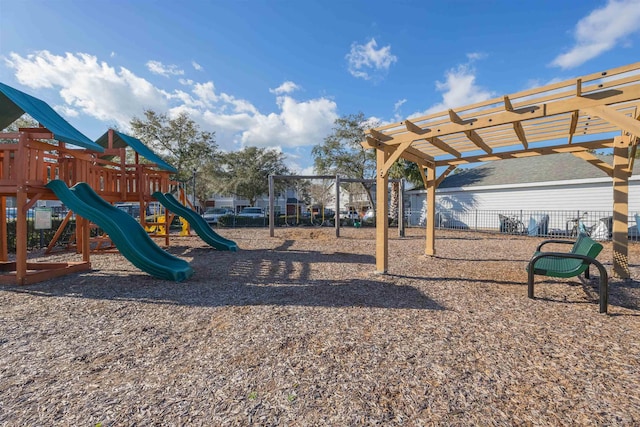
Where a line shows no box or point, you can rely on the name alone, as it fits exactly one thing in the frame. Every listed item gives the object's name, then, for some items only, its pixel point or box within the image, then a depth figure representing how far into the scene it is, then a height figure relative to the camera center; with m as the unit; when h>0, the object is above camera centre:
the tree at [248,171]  28.23 +3.85
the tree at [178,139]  21.09 +5.09
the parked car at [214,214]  20.81 -0.20
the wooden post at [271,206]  12.17 +0.21
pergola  3.29 +1.22
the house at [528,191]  13.72 +1.06
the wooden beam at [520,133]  4.46 +1.24
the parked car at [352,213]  29.44 -0.17
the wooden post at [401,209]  12.13 +0.08
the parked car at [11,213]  11.12 -0.08
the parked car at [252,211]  23.31 +0.02
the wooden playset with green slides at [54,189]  5.05 +0.39
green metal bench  3.60 -0.76
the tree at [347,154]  23.92 +4.48
